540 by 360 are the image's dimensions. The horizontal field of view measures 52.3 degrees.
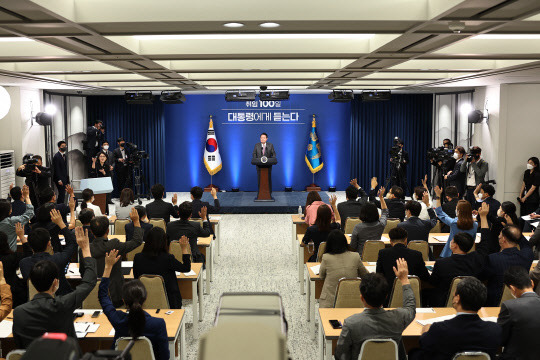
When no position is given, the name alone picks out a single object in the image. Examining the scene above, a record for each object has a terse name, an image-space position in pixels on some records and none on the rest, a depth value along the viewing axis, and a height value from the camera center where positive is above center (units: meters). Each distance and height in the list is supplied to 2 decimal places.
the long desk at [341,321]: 3.96 -1.35
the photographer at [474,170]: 11.45 -0.56
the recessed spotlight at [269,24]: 3.80 +0.84
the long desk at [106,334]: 3.94 -1.35
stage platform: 13.06 -1.42
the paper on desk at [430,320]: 4.11 -1.34
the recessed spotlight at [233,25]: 3.81 +0.84
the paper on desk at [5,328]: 3.93 -1.33
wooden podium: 13.10 -0.80
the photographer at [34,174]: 11.11 -0.55
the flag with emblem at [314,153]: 15.65 -0.23
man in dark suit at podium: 13.37 -0.12
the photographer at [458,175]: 11.98 -0.69
